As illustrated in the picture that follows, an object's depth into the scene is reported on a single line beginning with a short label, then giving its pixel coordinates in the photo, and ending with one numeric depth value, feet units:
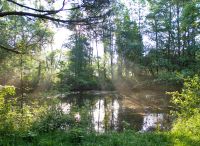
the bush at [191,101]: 18.58
